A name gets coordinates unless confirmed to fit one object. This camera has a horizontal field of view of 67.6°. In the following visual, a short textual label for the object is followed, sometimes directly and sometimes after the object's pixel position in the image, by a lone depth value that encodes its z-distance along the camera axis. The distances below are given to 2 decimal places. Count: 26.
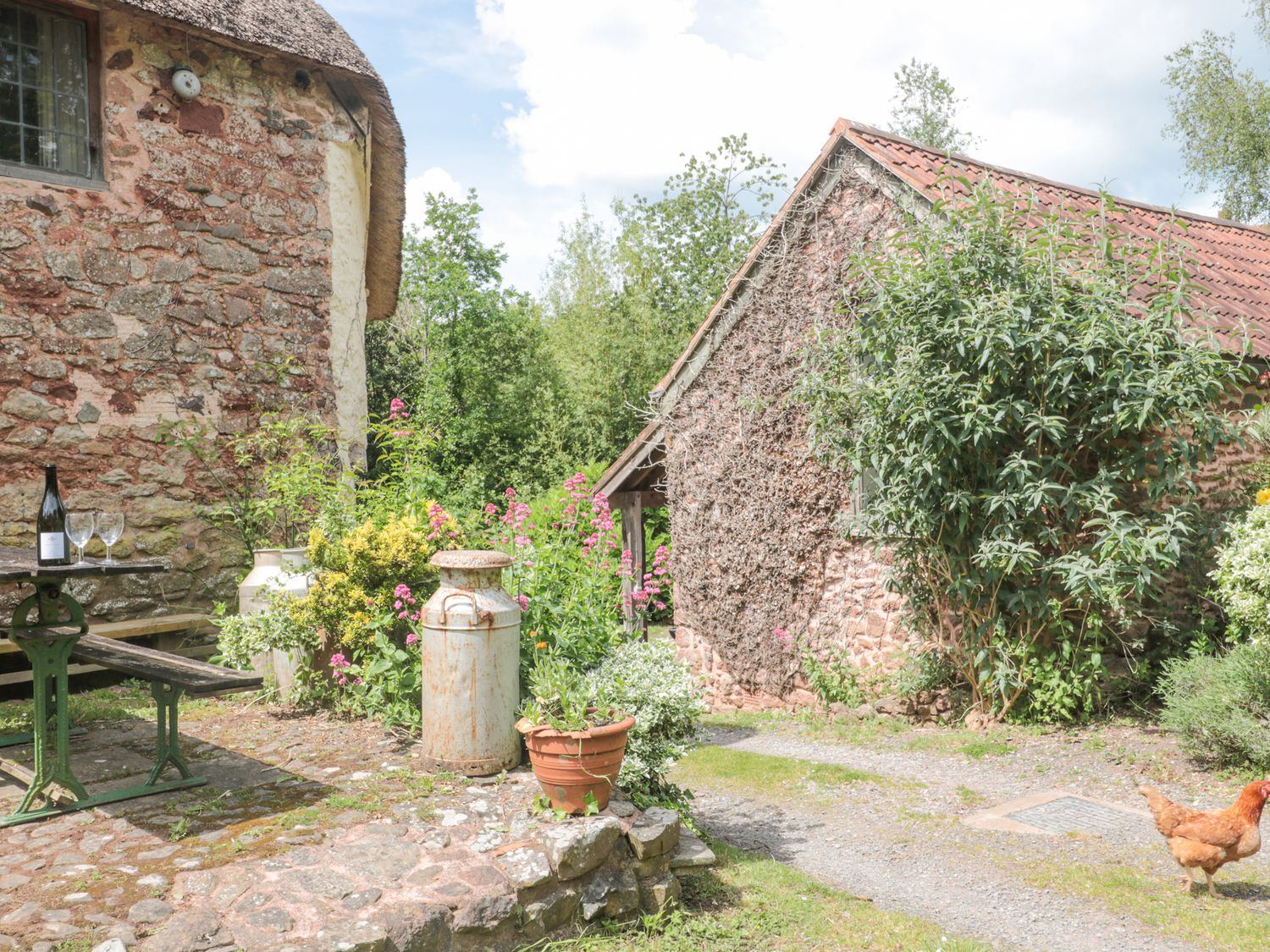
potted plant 3.77
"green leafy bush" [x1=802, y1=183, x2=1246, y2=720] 6.27
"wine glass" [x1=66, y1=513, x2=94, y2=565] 3.96
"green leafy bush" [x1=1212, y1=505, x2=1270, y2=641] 5.53
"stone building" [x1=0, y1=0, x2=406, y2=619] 6.44
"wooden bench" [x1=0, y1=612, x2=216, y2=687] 6.19
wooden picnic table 3.70
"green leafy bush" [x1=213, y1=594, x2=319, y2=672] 5.42
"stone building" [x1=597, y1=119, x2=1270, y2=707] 8.27
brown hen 4.10
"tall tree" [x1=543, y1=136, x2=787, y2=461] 20.30
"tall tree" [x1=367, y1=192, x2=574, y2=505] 17.91
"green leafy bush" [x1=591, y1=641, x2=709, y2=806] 4.26
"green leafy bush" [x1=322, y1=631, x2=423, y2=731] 4.88
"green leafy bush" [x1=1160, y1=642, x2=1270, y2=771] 5.48
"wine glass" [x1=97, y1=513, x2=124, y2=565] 4.09
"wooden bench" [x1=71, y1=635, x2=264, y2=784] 3.65
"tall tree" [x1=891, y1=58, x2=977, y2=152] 26.33
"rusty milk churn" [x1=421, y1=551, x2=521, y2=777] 4.18
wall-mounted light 6.93
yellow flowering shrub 5.10
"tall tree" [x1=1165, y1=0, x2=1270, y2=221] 20.05
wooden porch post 11.65
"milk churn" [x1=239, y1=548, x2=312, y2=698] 5.62
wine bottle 3.80
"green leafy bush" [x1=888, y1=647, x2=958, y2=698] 7.52
